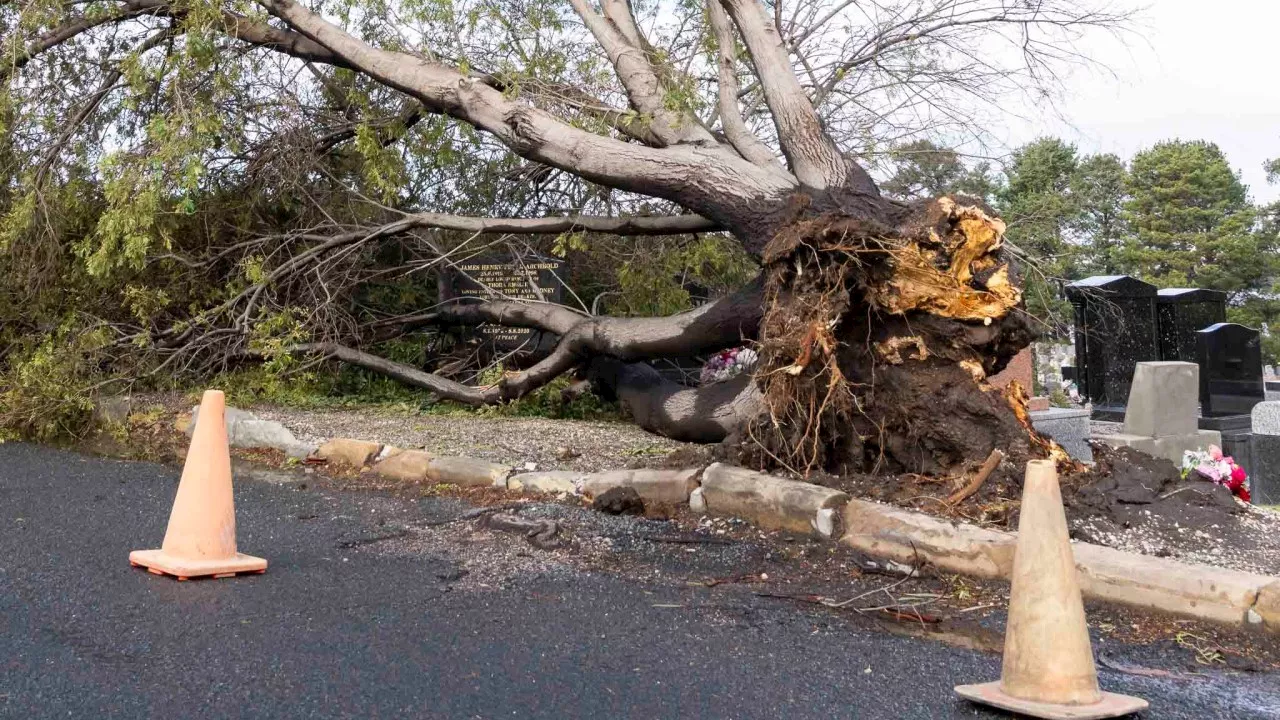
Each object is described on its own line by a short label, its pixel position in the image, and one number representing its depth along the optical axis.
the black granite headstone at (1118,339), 12.25
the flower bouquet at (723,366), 11.71
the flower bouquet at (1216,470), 6.51
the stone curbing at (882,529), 4.40
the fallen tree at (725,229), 6.64
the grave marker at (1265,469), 11.36
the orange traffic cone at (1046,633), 3.40
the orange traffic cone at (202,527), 5.20
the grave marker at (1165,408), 9.64
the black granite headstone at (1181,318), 12.41
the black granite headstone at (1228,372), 12.02
